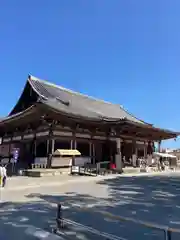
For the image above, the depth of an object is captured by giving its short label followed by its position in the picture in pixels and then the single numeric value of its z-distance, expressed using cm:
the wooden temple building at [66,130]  1520
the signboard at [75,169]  1440
